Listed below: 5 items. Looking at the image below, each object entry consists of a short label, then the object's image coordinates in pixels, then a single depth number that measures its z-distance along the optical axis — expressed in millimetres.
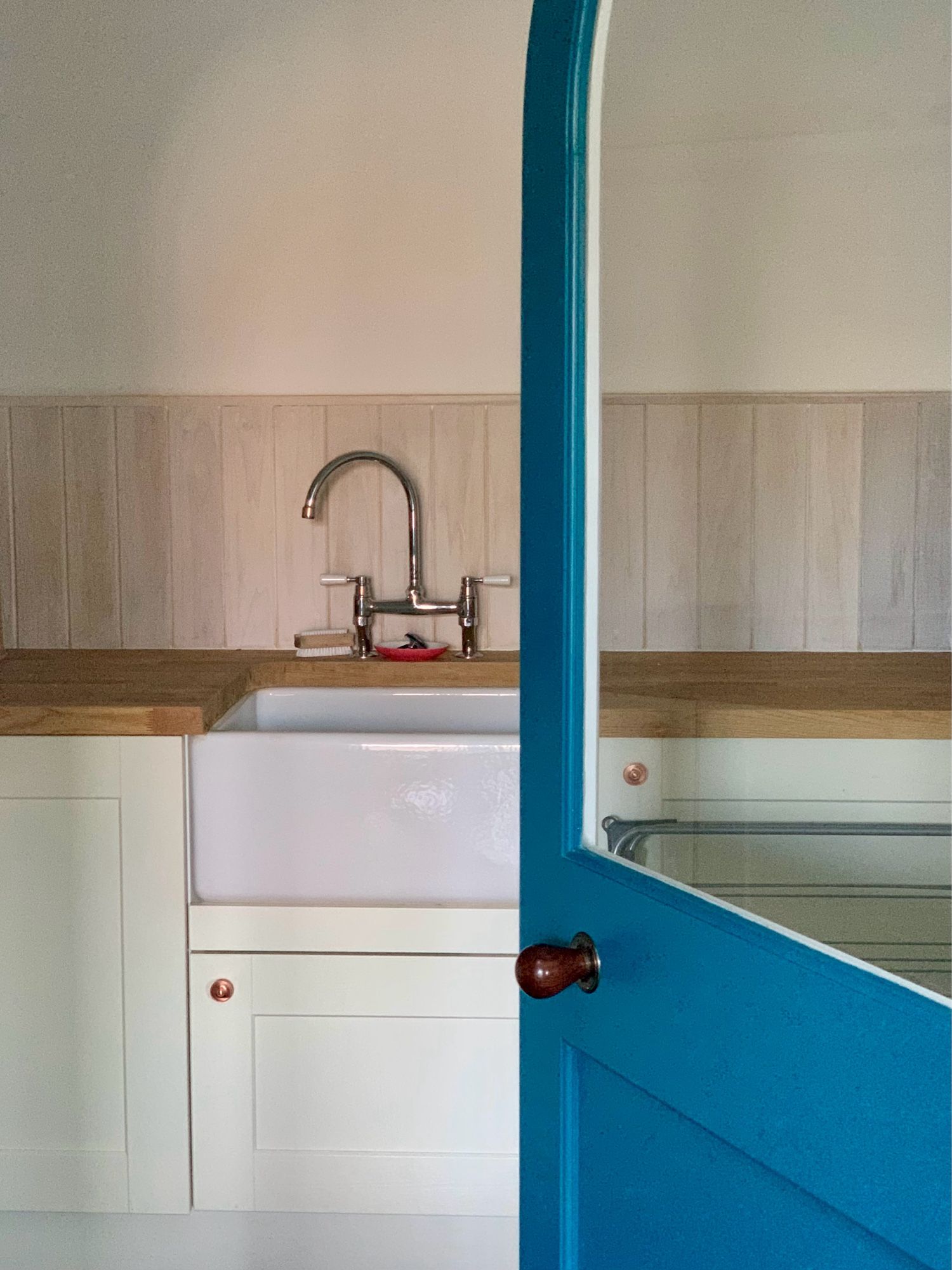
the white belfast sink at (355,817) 1771
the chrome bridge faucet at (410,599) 2297
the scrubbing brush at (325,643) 2303
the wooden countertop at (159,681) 1733
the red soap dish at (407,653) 2264
